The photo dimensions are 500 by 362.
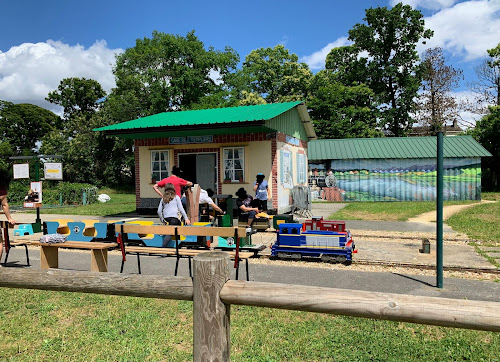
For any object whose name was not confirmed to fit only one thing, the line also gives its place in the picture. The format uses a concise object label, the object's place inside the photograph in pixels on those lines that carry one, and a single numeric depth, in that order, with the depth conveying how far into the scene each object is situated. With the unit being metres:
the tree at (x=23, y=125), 49.03
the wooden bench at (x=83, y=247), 6.99
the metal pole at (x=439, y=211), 5.80
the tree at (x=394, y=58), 38.50
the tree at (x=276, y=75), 38.56
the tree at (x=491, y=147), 30.38
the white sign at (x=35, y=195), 12.55
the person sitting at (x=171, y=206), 8.88
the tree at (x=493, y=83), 34.38
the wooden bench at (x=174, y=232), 6.53
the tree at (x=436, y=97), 38.66
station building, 16.09
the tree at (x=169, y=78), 37.66
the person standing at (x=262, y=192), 13.50
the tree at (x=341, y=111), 35.12
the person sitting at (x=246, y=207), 11.37
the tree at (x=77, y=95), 46.88
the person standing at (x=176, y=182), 10.08
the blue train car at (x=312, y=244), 8.04
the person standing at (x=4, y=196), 7.44
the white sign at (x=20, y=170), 12.79
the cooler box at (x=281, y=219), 10.82
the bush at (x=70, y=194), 24.11
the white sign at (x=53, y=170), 14.33
